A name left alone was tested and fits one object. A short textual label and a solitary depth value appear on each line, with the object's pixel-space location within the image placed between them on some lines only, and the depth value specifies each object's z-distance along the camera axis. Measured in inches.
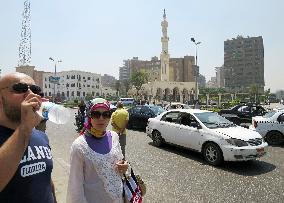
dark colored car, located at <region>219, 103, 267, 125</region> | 491.2
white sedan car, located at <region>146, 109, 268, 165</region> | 234.4
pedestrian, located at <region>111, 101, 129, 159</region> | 231.5
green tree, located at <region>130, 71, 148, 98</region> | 2247.0
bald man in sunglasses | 46.5
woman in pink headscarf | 79.2
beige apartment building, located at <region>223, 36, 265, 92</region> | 4231.8
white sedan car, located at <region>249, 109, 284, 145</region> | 339.0
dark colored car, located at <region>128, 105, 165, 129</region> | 457.5
